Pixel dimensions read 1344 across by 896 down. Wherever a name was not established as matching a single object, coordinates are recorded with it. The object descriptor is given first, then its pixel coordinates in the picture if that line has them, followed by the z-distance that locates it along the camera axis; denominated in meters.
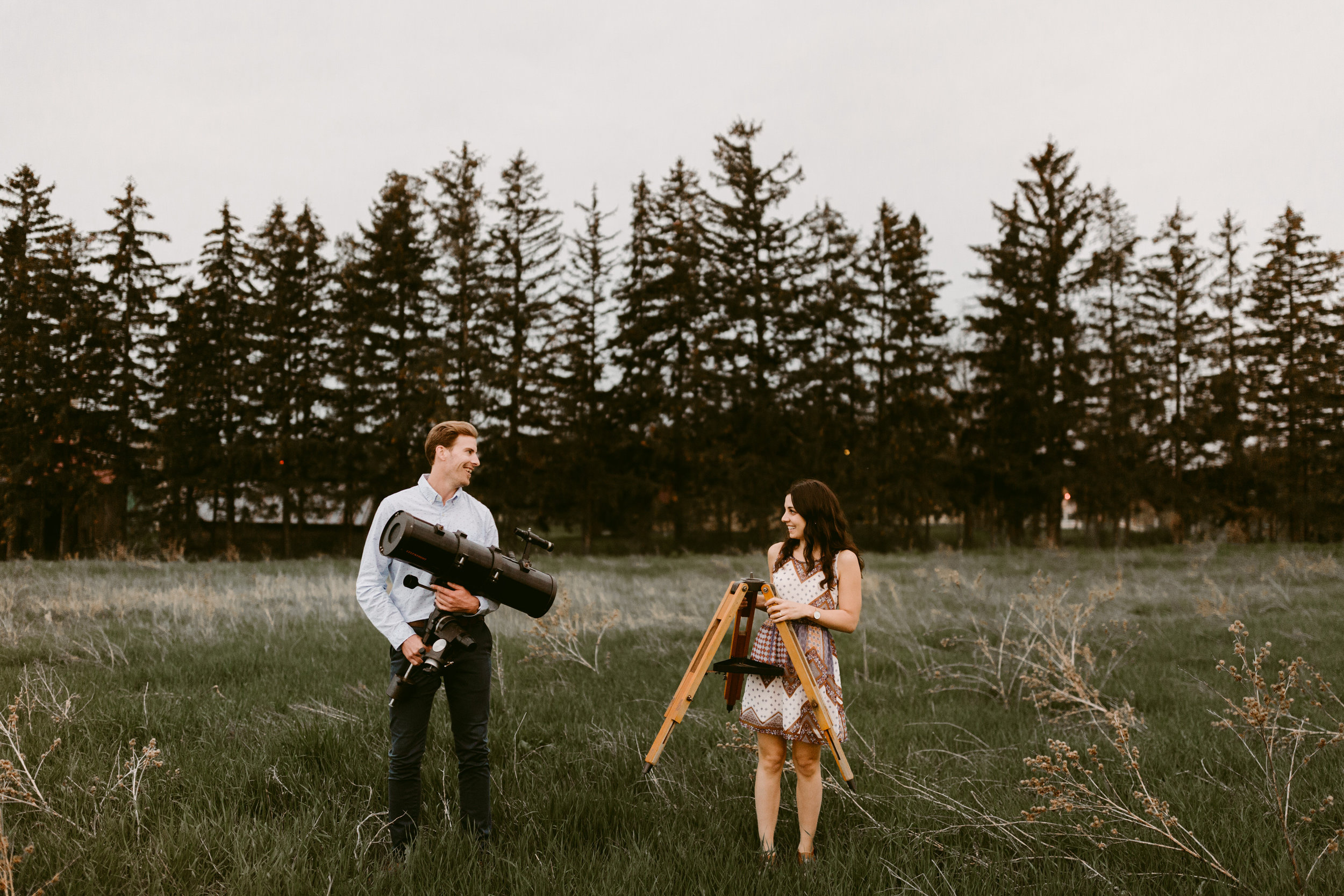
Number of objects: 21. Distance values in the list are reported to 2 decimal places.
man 3.57
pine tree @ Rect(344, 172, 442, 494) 27.33
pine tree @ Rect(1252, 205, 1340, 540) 32.56
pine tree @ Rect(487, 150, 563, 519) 28.48
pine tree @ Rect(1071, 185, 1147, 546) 29.73
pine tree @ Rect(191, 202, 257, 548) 28.19
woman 3.52
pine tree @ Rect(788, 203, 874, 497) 30.22
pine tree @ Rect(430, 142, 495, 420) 27.88
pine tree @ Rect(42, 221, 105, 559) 26.52
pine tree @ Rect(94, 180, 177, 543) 27.62
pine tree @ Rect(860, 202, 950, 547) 30.95
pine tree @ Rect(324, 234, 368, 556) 28.09
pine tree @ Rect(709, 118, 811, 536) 29.61
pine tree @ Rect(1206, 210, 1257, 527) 31.64
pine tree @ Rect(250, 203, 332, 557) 28.36
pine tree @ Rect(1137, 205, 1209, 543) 31.48
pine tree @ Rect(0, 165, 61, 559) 26.25
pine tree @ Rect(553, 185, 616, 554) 29.78
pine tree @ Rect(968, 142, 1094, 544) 30.11
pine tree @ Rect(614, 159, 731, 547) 29.42
